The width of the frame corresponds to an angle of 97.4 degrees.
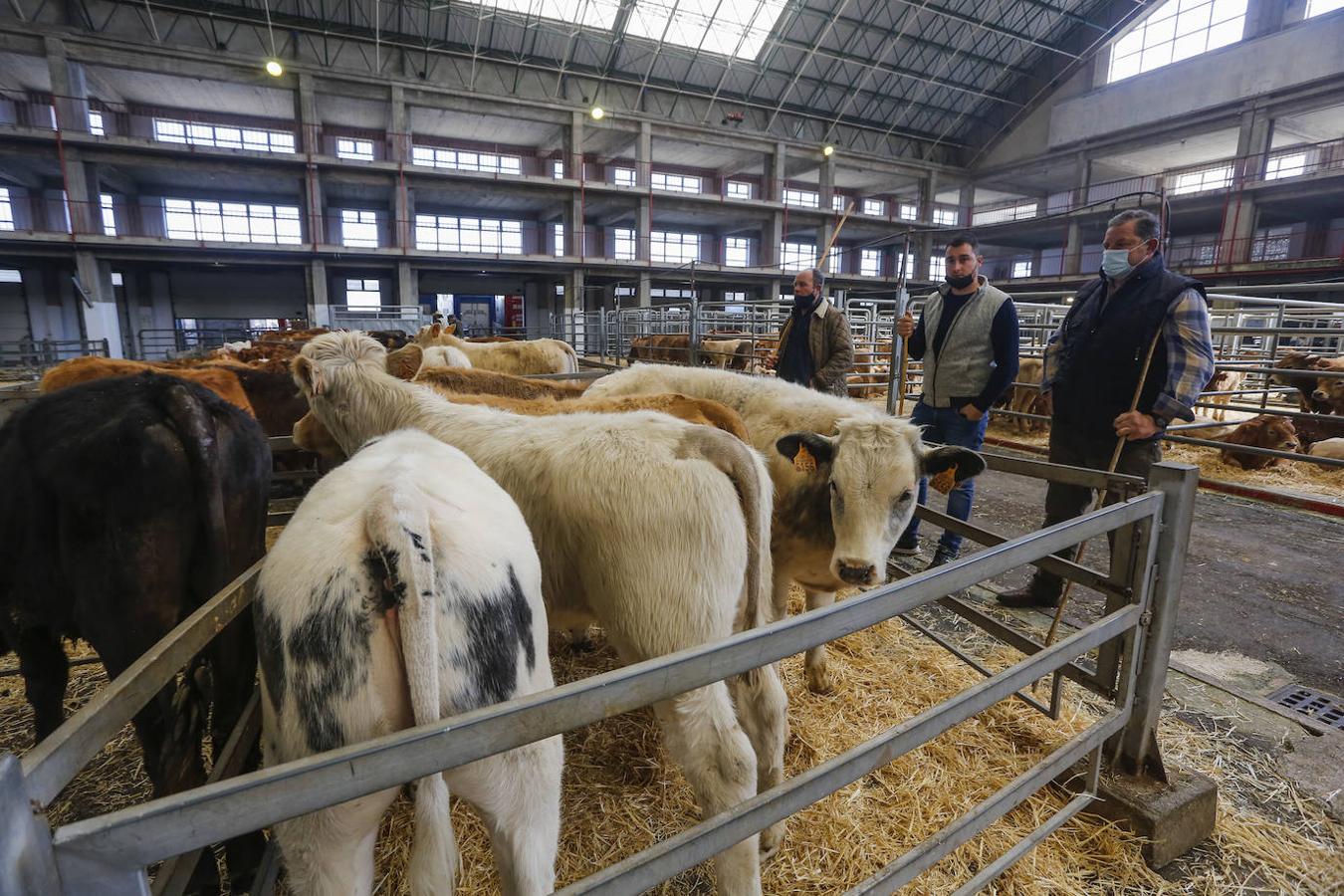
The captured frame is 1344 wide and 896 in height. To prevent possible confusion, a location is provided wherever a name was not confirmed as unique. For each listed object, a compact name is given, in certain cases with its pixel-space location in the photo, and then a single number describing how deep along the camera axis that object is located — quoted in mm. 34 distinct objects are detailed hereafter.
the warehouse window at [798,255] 34531
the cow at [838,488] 2846
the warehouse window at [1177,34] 24203
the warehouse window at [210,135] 24281
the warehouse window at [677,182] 31969
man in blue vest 3236
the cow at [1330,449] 7234
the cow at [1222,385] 10133
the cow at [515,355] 9867
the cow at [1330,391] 8812
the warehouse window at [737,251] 35250
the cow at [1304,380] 9227
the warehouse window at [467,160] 28047
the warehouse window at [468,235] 28562
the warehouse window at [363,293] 28797
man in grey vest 4328
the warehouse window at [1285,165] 24497
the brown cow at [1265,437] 7957
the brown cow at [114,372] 4434
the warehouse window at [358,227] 27938
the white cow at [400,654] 1227
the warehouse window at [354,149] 26514
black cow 2029
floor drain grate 2834
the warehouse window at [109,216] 24672
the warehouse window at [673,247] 32875
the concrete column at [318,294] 21031
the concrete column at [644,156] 25047
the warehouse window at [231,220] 25109
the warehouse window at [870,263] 37250
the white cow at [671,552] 1953
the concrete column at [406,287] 22141
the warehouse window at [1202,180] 25625
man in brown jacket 5723
